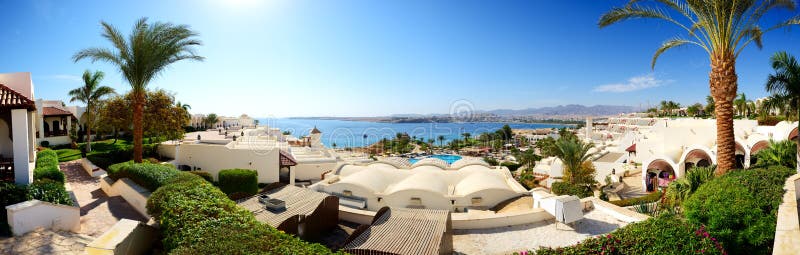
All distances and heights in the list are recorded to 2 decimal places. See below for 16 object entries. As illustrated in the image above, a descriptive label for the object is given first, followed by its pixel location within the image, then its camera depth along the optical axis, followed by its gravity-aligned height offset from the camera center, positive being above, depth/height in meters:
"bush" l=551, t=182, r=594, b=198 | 16.11 -3.43
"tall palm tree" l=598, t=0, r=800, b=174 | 9.44 +2.30
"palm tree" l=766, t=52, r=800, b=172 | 10.82 +1.21
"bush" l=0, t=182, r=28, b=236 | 7.03 -1.48
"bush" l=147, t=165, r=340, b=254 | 4.73 -1.67
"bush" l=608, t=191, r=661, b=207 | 14.84 -3.66
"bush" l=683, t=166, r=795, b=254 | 6.42 -1.88
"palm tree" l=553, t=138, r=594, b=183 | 19.28 -2.00
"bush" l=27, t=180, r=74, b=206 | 7.43 -1.54
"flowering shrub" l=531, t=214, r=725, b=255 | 5.11 -1.92
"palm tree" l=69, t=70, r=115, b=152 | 22.41 +2.21
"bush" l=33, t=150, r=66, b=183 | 10.12 -1.42
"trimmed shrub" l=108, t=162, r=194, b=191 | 9.00 -1.44
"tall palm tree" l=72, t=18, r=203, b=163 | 12.91 +2.67
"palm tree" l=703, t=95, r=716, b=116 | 53.56 +1.71
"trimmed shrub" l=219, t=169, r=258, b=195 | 14.54 -2.56
